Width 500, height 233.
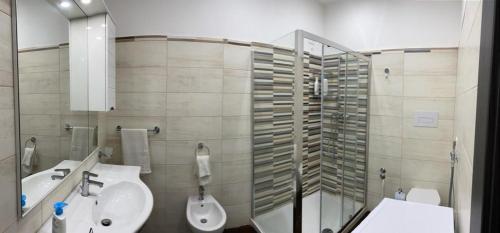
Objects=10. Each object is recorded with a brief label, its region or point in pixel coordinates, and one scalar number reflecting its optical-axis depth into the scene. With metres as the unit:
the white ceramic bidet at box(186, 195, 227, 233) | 2.17
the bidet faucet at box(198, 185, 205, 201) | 2.41
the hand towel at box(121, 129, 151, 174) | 2.27
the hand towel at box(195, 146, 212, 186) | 2.34
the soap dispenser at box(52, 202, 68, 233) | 1.00
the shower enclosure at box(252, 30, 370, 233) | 1.97
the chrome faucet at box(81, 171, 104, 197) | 1.52
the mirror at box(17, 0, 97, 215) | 0.98
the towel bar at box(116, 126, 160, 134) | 2.33
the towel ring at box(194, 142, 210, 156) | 2.44
